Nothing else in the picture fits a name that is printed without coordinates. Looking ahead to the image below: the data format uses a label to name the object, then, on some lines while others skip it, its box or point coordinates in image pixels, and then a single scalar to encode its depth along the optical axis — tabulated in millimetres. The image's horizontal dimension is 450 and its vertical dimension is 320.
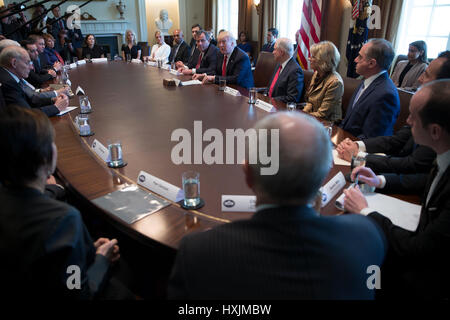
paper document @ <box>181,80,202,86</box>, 3843
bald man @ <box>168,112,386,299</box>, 661
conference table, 1203
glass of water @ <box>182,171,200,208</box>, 1280
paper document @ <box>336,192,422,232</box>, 1249
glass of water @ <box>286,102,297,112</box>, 2434
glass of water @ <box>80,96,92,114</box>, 2604
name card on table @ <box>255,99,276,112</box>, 2659
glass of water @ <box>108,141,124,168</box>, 1611
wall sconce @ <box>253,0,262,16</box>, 8398
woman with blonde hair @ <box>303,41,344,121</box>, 2785
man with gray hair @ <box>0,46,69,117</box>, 2637
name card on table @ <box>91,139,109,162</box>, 1668
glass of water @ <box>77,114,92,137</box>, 2084
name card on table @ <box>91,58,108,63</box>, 6053
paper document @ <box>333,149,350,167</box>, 1704
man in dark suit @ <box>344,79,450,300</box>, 1050
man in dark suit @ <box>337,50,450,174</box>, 1634
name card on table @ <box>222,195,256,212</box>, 1247
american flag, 5750
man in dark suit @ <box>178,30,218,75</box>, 4859
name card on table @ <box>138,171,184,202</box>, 1317
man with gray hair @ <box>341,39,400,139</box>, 2201
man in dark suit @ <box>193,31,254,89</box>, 4176
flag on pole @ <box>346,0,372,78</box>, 5492
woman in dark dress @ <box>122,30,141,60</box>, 6941
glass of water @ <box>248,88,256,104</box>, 2860
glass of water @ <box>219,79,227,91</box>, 3502
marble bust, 11018
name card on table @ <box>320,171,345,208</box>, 1314
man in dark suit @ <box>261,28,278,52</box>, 7441
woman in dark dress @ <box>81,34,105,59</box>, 6766
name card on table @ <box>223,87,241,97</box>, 3287
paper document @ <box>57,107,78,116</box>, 2615
